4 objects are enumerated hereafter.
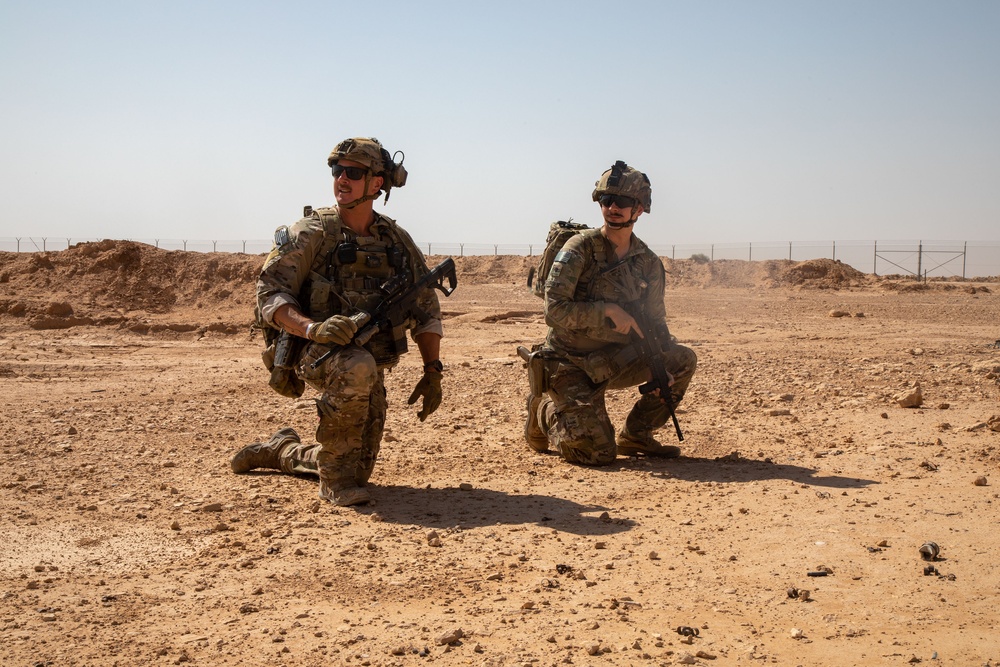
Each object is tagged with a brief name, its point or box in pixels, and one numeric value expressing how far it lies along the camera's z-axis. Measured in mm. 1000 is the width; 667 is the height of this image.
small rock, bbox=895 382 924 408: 8102
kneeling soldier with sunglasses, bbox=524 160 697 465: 6645
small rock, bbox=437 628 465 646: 3795
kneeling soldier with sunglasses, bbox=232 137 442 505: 5703
